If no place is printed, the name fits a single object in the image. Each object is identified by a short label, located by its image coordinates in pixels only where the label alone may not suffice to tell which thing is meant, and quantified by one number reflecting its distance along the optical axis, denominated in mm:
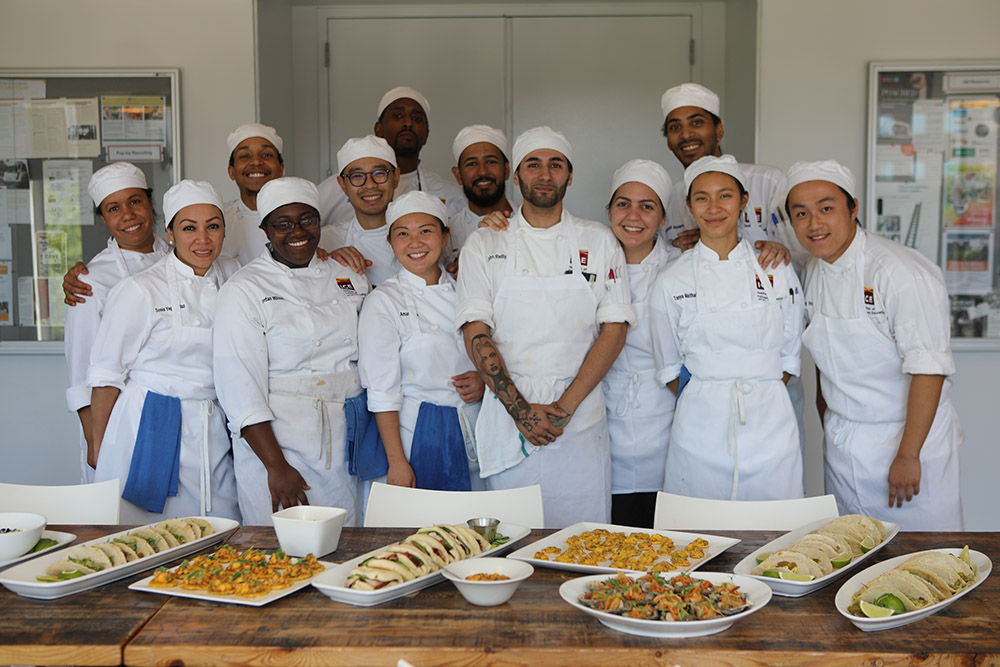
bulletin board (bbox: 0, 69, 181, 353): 4238
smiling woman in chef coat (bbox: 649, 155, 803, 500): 2881
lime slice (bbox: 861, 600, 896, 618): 1554
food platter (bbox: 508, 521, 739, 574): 1869
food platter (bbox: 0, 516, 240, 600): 1718
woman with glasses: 2844
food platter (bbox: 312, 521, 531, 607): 1674
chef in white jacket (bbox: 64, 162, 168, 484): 3258
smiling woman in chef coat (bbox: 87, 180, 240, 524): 2924
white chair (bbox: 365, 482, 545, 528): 2438
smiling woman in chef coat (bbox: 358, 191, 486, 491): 3020
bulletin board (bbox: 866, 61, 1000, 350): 4184
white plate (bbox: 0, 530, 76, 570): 2037
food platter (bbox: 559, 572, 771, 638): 1519
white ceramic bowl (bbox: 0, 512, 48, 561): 1943
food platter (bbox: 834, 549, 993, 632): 1544
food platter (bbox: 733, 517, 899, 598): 1705
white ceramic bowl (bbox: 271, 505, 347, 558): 1923
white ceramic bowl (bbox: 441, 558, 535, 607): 1650
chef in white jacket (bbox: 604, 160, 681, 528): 3186
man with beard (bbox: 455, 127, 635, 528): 3020
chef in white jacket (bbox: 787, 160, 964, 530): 2787
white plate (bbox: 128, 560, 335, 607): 1674
